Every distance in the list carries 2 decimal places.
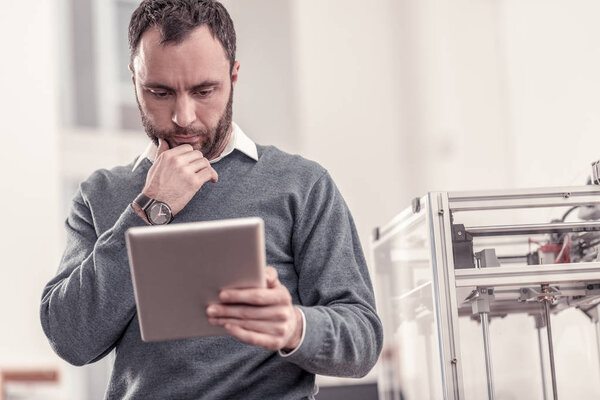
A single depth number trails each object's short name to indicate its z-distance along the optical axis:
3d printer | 2.47
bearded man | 2.20
